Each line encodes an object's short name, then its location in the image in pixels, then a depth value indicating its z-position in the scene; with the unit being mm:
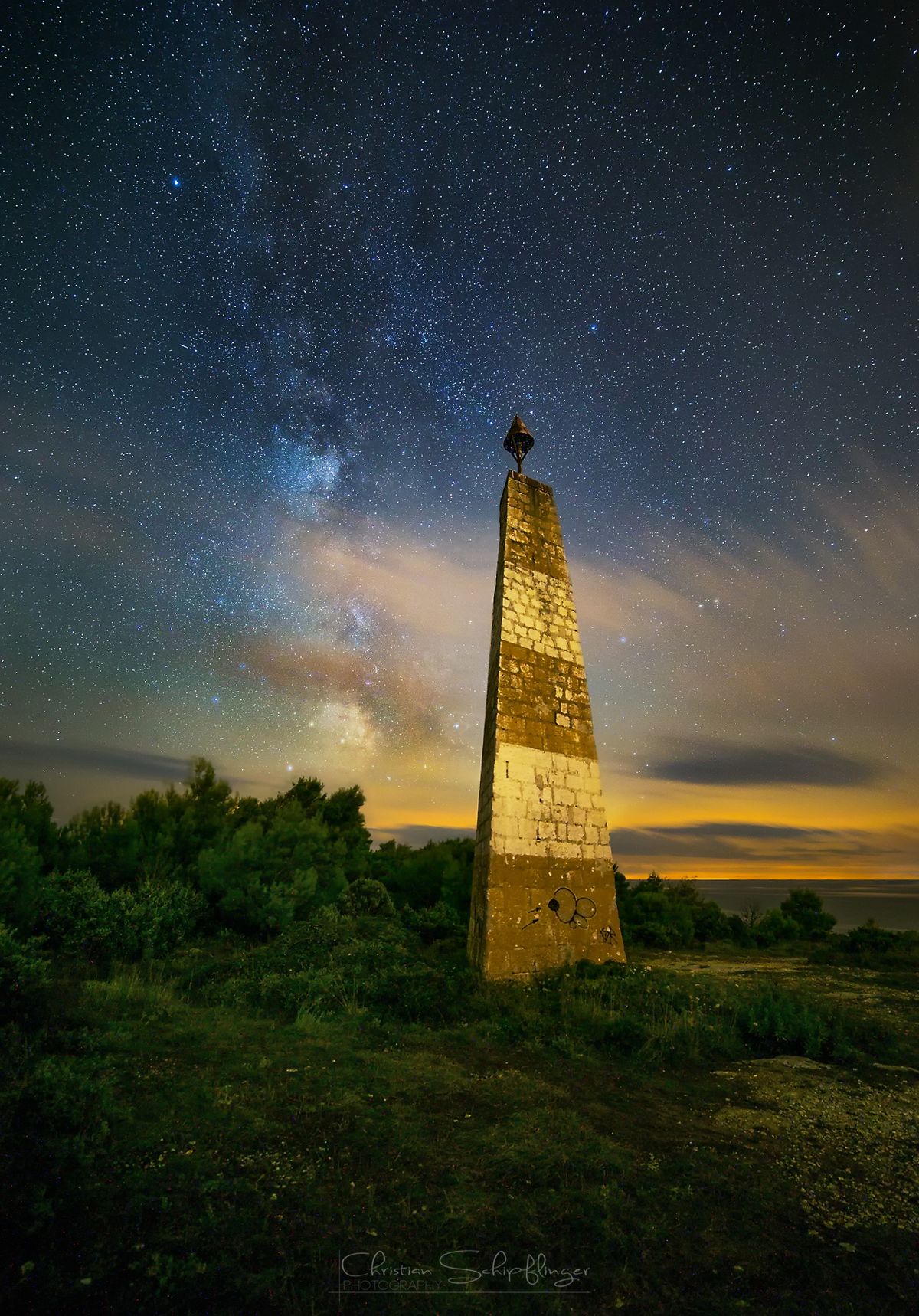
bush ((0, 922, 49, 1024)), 5180
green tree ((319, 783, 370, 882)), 19942
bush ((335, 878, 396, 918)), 12836
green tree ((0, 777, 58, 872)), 10406
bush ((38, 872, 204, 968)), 8320
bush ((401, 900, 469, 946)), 12211
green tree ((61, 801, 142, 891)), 10969
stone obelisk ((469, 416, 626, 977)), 8461
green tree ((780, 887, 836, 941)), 17141
